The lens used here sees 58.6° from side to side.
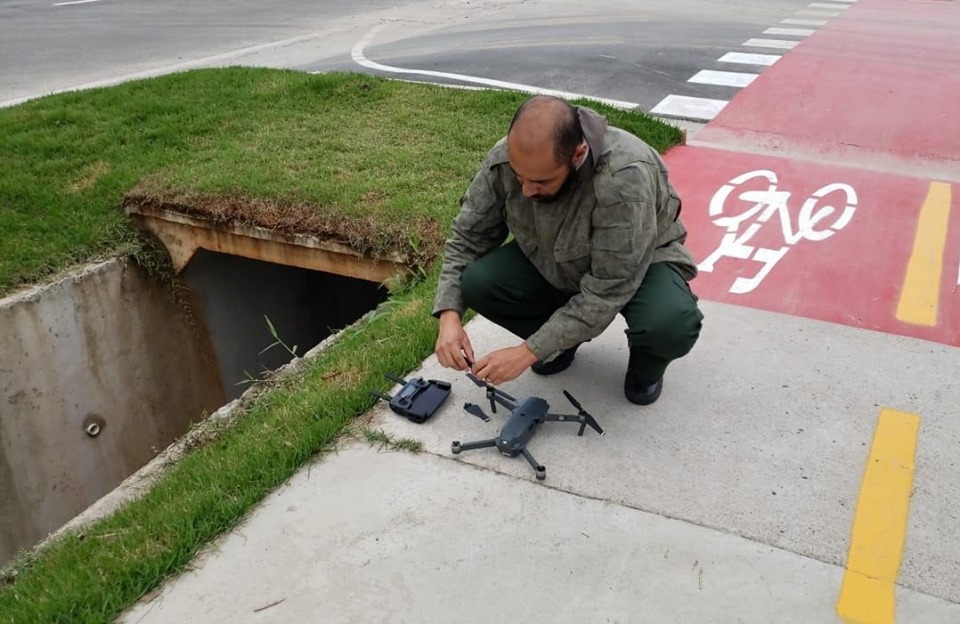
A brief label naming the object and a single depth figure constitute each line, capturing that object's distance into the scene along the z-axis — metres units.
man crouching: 2.88
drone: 3.37
